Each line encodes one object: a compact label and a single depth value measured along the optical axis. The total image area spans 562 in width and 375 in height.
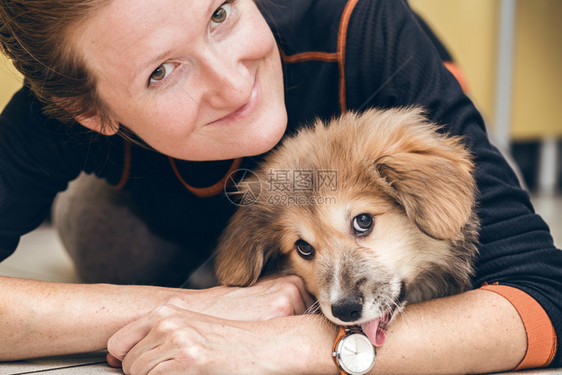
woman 0.83
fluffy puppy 0.85
